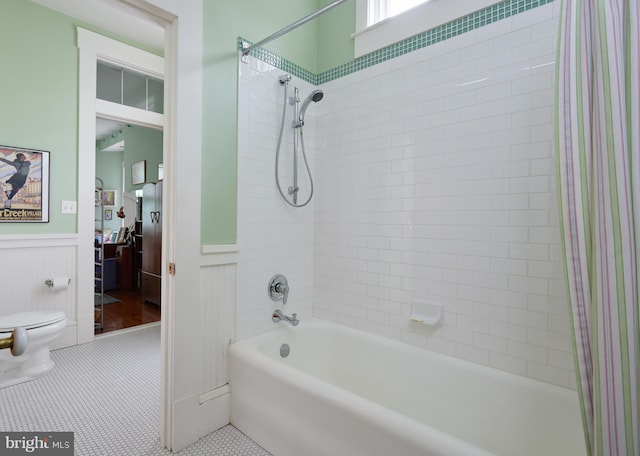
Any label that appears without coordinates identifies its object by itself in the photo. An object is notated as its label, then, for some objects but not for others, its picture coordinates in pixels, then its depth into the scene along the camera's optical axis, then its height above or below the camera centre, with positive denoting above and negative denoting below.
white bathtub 1.19 -0.79
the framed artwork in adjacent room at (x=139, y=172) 5.29 +0.90
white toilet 2.21 -0.86
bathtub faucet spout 2.04 -0.57
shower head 1.95 +0.79
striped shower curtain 0.83 +0.07
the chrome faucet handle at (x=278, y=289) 2.07 -0.39
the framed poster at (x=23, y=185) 2.59 +0.33
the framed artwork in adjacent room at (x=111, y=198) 6.31 +0.55
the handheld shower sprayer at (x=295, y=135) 2.04 +0.61
